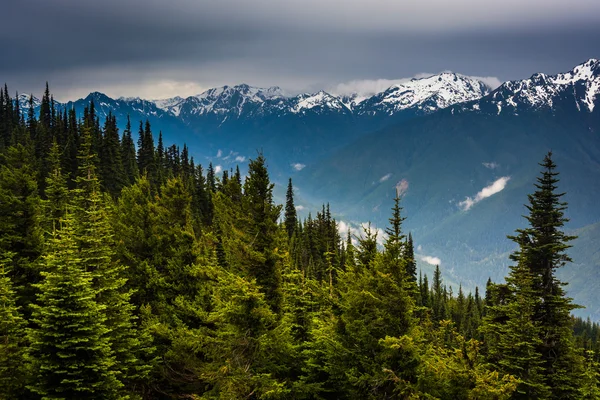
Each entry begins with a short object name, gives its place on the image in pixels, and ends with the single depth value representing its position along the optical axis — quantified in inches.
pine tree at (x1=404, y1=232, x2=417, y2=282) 4000.5
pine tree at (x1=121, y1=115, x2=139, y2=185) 4440.5
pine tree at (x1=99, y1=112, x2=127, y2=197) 3875.5
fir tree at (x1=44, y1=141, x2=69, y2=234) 1895.3
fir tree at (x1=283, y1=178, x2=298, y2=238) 4336.9
